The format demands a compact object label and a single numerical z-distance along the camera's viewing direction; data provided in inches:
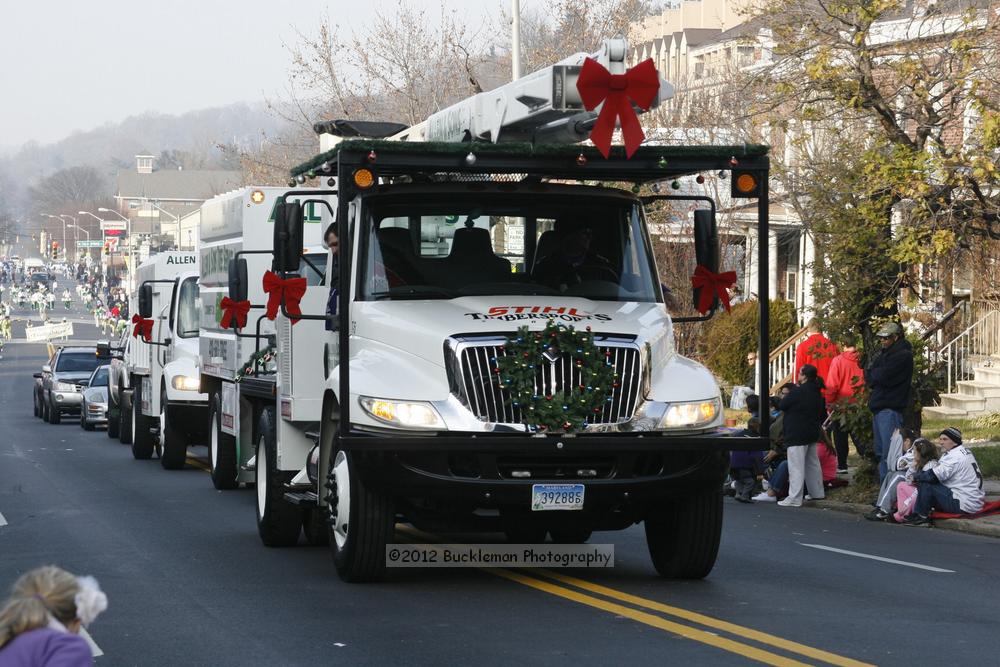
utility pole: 1170.6
